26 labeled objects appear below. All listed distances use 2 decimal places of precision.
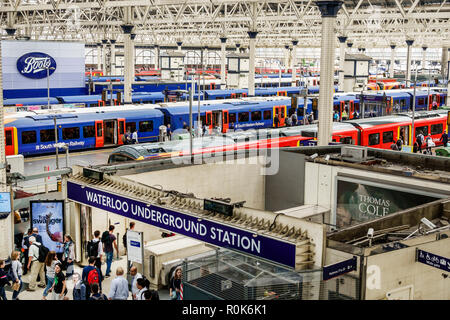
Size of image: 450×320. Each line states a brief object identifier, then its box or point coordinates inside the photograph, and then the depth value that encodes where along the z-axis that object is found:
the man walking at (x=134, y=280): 10.51
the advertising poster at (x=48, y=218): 14.45
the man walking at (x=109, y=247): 13.91
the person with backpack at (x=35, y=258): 13.16
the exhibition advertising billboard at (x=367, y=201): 14.36
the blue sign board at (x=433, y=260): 8.79
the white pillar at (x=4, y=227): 15.24
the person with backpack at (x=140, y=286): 10.07
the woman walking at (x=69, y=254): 13.52
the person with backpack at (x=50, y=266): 11.88
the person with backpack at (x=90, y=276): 11.16
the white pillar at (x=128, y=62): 36.27
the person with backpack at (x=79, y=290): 10.71
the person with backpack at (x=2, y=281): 11.55
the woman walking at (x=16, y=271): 12.07
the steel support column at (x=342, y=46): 46.52
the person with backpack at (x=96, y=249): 13.02
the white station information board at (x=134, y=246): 12.59
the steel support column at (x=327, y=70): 21.27
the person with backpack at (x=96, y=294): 10.10
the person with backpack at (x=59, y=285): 11.28
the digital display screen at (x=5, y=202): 15.11
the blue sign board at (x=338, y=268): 8.48
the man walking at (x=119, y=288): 10.53
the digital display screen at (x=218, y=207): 11.12
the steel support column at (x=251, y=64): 43.41
